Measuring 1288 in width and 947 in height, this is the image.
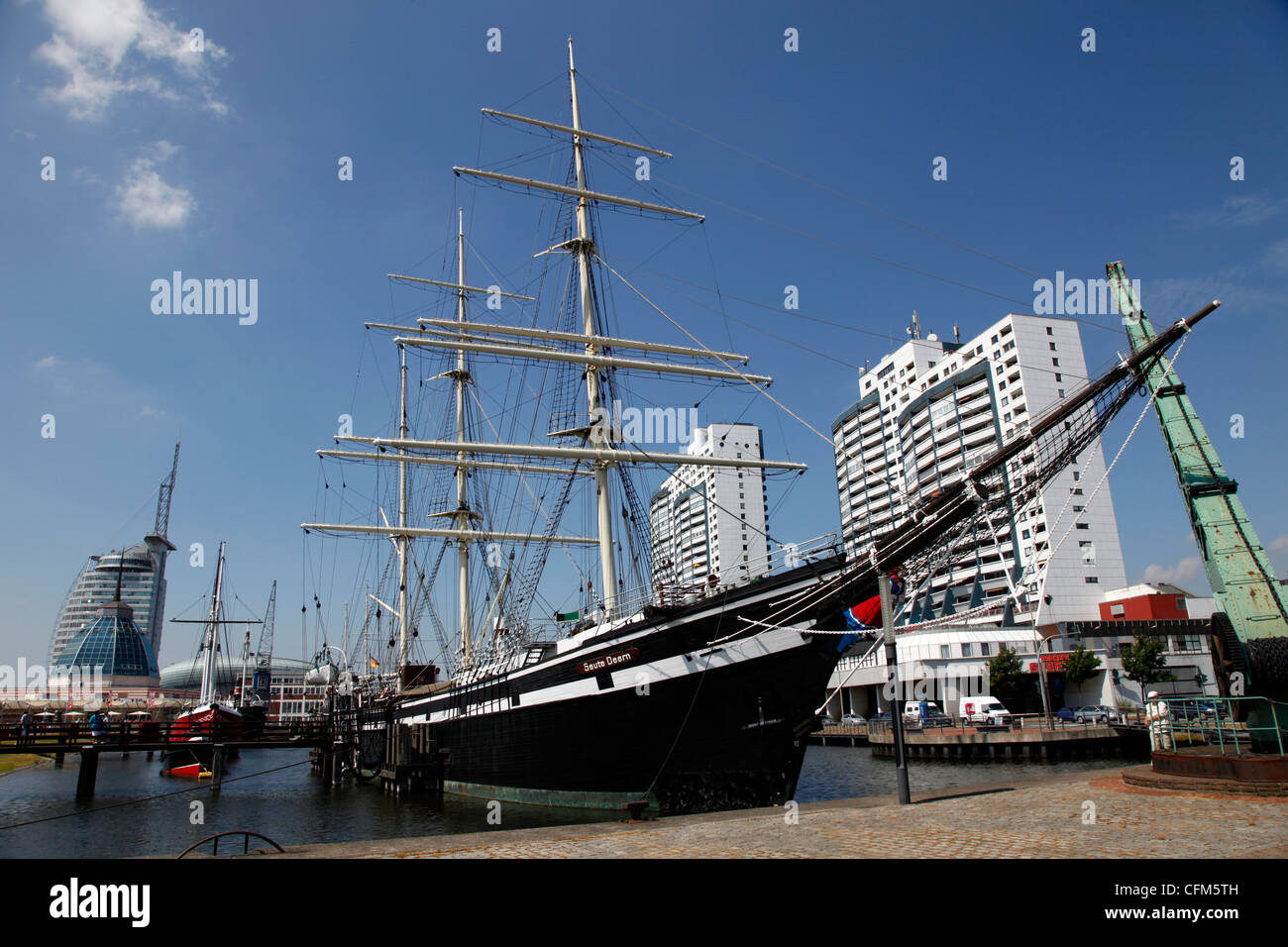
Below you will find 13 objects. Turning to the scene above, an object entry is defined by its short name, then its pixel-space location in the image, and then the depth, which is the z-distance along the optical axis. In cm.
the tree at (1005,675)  5319
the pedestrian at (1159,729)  1397
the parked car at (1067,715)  4362
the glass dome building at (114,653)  15512
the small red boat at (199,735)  4062
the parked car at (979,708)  4562
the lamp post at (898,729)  1225
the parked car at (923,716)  4769
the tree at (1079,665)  5278
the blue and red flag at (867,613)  1661
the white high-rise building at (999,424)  7388
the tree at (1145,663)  4884
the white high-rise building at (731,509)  12800
